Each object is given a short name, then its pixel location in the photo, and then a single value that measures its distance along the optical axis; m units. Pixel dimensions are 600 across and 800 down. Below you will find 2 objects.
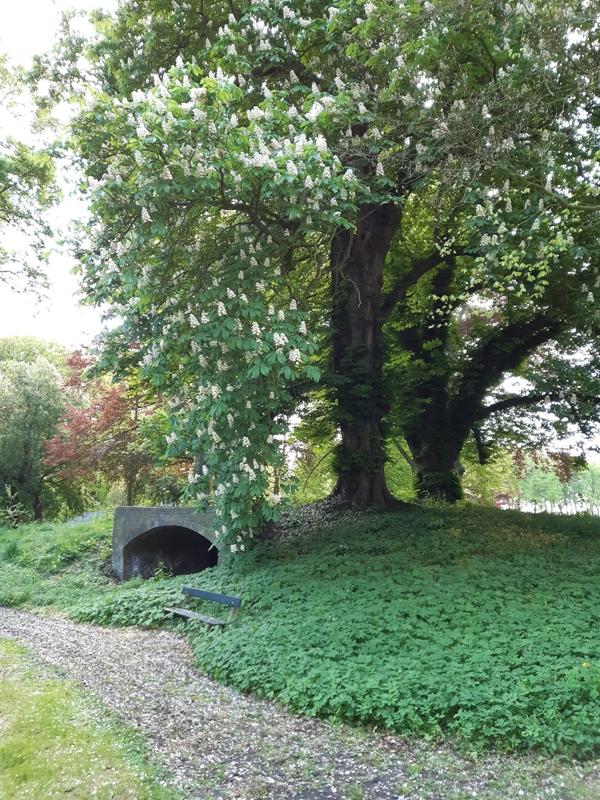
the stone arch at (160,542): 14.09
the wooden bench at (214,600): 9.01
